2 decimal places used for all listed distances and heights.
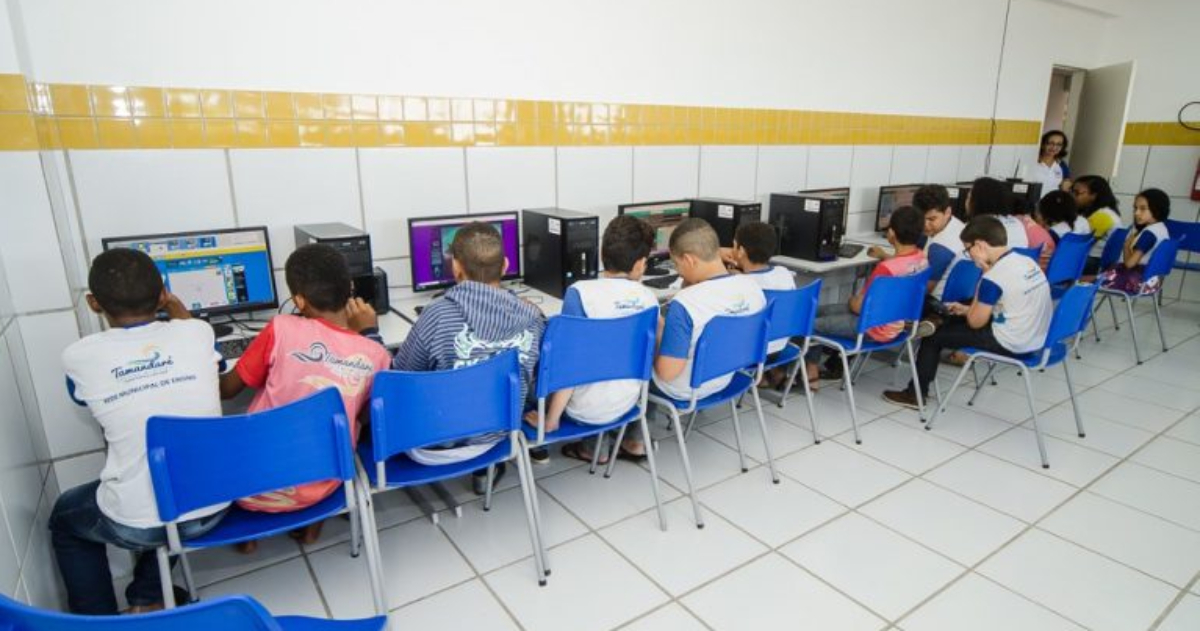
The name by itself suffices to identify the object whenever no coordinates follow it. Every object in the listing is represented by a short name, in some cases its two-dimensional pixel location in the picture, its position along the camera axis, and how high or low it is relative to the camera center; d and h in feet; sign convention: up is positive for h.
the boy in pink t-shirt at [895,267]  10.27 -1.85
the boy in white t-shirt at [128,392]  5.08 -1.86
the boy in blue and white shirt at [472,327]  6.37 -1.72
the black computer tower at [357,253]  7.79 -1.22
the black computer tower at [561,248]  9.48 -1.45
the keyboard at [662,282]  10.25 -2.10
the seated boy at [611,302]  7.30 -1.72
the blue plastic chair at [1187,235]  16.10 -2.18
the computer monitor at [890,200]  15.64 -1.29
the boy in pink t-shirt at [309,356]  5.78 -1.81
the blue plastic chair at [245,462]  4.64 -2.26
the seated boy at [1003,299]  9.49 -2.17
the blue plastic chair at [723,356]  7.43 -2.39
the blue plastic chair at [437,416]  5.57 -2.31
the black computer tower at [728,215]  11.78 -1.22
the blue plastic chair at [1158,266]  13.48 -2.47
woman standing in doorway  19.17 -0.55
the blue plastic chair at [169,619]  2.69 -1.90
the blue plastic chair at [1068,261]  12.85 -2.25
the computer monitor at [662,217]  11.54 -1.24
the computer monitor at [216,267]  7.39 -1.36
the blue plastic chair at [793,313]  8.65 -2.18
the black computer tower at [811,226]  12.65 -1.53
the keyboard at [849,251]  13.23 -2.09
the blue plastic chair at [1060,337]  9.11 -2.66
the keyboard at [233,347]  6.88 -2.06
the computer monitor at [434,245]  9.20 -1.34
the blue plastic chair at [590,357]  6.62 -2.14
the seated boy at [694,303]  7.64 -1.82
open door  19.12 +0.69
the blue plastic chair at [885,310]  9.63 -2.40
